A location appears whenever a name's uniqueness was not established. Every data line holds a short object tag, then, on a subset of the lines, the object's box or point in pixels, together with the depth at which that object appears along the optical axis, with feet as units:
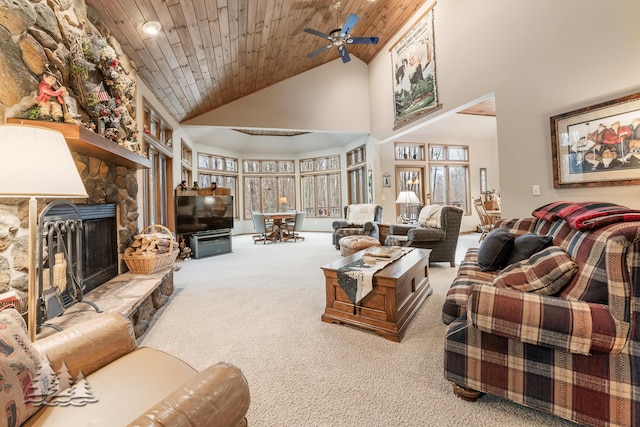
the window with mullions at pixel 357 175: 26.73
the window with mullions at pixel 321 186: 31.60
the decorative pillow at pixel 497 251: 7.30
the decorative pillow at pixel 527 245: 6.43
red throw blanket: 4.46
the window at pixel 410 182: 25.09
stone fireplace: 5.38
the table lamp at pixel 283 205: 33.84
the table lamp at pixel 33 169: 3.54
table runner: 7.09
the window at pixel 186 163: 21.98
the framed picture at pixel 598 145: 8.46
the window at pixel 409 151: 25.40
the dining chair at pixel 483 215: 20.07
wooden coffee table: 6.84
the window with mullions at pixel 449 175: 26.58
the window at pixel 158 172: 13.99
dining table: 24.82
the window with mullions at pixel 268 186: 32.96
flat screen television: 17.88
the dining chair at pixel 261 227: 24.62
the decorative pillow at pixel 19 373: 2.35
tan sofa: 2.26
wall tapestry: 16.55
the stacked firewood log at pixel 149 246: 9.66
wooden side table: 19.25
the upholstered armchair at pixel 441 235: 13.35
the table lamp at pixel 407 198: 19.48
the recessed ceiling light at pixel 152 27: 9.52
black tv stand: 17.99
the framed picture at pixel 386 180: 24.25
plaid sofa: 3.65
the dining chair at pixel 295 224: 25.99
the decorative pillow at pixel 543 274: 4.52
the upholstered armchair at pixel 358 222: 19.57
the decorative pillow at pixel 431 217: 13.99
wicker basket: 9.37
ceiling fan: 13.75
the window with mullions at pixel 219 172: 28.27
